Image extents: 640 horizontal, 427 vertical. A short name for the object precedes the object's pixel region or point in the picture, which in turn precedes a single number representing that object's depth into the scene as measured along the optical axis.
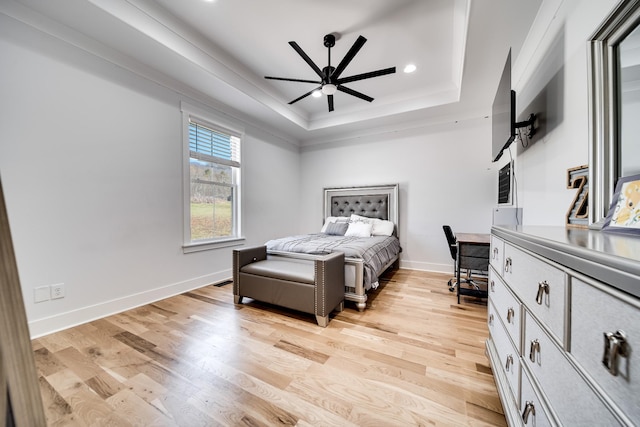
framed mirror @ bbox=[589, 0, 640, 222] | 1.12
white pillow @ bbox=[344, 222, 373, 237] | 3.80
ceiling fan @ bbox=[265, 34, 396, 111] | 2.29
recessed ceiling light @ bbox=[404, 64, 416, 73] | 3.07
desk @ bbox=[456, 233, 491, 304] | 2.55
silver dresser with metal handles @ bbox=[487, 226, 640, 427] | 0.51
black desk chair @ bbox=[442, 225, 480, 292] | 3.01
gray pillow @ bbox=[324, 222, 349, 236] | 3.98
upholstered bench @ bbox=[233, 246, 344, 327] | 2.22
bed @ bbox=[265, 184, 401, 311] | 2.57
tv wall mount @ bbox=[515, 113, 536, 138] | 2.14
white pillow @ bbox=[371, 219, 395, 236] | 4.02
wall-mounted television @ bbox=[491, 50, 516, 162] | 1.88
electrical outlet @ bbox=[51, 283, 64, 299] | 2.13
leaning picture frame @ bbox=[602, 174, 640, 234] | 0.98
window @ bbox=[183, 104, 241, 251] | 3.22
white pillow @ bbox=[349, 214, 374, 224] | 4.15
